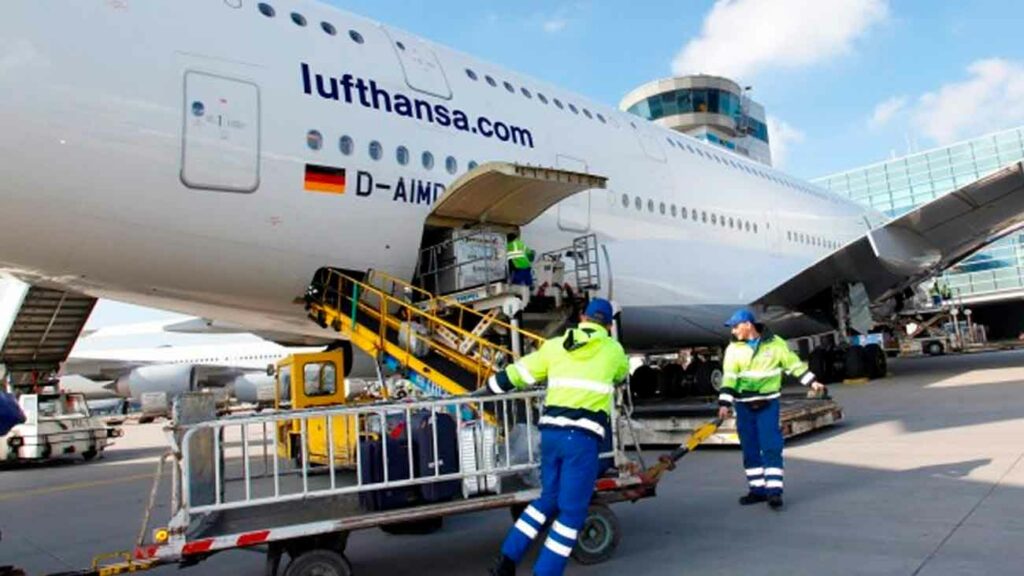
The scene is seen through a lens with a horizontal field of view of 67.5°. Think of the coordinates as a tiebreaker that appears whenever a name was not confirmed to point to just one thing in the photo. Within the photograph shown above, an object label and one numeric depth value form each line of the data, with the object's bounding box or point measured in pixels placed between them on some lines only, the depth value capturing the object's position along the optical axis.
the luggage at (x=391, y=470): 4.68
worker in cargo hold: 8.67
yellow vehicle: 7.04
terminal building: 52.25
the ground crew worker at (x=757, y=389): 6.21
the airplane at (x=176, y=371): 28.86
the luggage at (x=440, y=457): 4.72
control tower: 44.12
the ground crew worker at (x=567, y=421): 4.18
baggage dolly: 4.12
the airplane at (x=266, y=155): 6.31
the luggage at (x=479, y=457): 4.80
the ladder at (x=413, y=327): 6.95
